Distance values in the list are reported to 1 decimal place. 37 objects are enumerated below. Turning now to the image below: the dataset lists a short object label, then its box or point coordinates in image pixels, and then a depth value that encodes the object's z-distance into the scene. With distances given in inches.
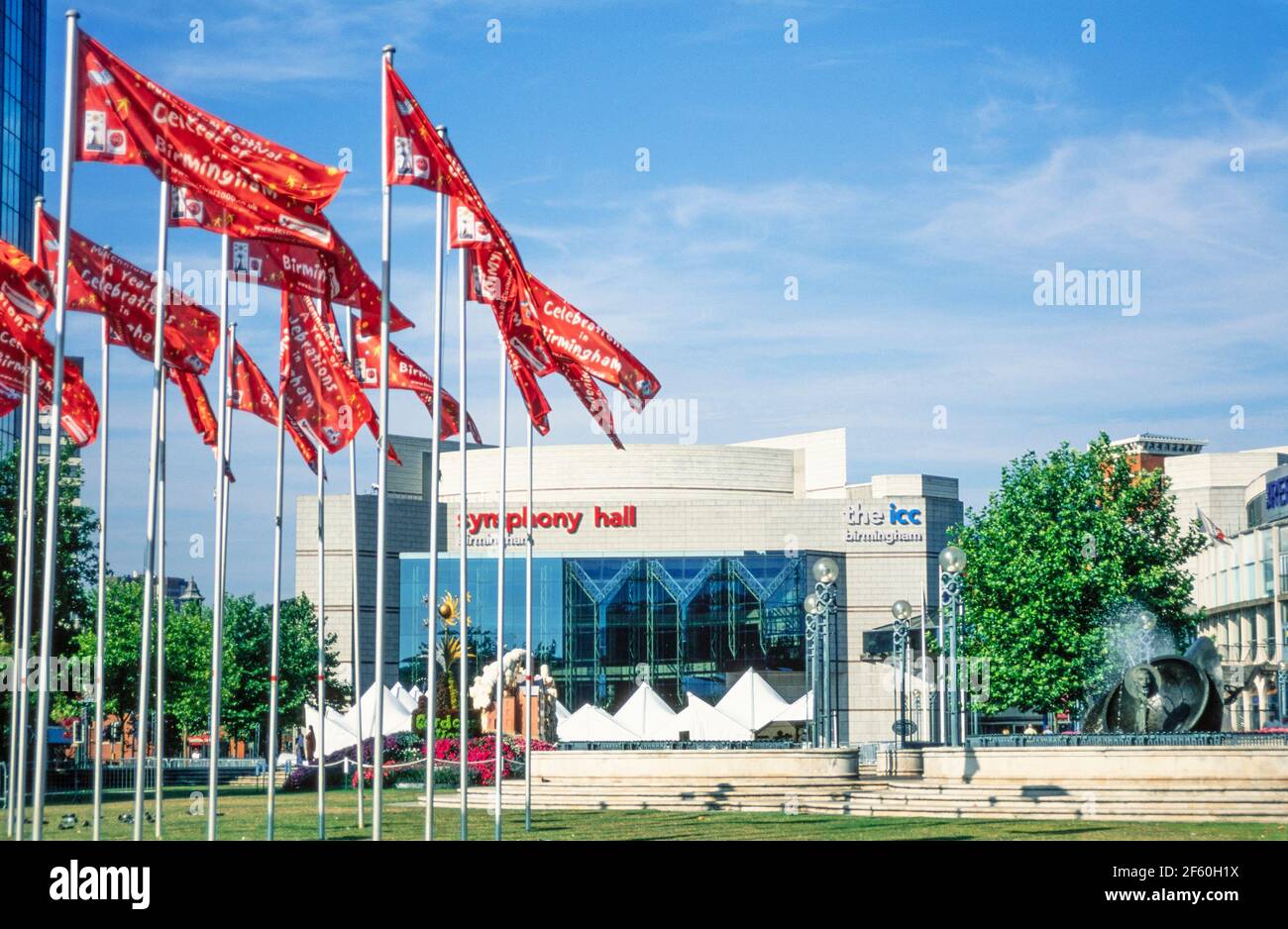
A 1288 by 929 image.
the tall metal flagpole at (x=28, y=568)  826.8
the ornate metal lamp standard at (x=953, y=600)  1462.8
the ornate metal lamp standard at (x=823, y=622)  1584.6
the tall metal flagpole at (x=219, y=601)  870.4
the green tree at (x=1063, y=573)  2214.6
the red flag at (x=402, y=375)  1120.2
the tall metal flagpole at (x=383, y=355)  882.8
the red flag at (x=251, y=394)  1147.3
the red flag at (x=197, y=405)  1147.9
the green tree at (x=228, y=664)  2546.8
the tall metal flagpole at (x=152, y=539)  876.6
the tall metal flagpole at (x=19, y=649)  839.1
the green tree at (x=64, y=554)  2058.3
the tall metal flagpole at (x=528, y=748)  1164.2
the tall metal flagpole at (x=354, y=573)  1101.1
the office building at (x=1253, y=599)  2684.5
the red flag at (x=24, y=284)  944.3
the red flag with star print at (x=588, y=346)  1038.4
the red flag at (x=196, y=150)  816.3
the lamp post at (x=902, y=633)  1708.9
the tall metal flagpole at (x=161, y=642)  1009.7
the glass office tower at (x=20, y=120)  3324.3
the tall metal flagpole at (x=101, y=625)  973.8
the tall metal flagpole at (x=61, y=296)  796.0
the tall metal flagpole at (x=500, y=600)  1085.8
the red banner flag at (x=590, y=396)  1059.9
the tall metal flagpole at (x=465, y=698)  959.6
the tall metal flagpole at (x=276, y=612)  981.8
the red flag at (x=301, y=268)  941.2
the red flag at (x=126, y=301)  941.8
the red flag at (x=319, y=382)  1045.8
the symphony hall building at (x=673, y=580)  3636.8
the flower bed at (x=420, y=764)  1852.9
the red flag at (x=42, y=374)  969.5
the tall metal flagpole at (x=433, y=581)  880.0
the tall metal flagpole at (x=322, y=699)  1116.8
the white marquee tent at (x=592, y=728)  2162.9
